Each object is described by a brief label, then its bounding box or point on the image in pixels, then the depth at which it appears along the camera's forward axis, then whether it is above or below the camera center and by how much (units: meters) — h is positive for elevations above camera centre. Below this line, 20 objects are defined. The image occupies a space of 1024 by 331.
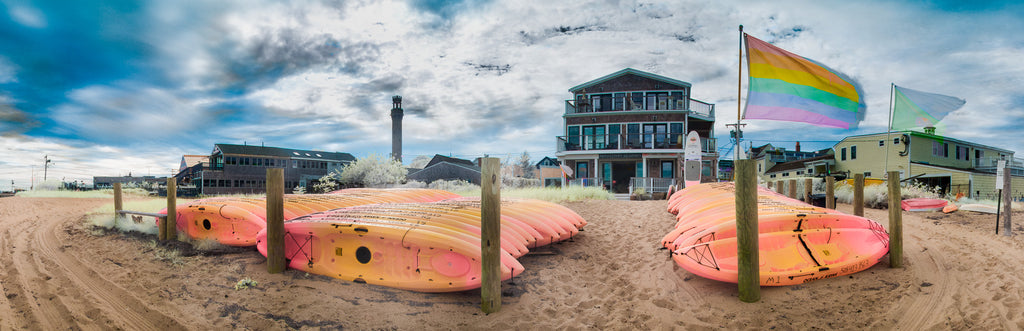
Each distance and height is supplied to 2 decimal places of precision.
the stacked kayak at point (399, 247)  4.77 -1.03
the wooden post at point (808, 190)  9.93 -0.60
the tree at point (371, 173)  27.11 -0.63
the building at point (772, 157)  35.59 +0.69
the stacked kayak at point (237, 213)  7.42 -0.95
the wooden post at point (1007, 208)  7.85 -0.80
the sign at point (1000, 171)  7.73 -0.11
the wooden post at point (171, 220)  8.34 -1.15
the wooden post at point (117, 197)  10.84 -0.90
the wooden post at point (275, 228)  5.62 -0.87
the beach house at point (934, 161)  20.91 +0.23
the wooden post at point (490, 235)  4.39 -0.75
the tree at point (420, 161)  59.61 +0.38
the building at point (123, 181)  37.56 -1.77
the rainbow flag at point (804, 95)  6.70 +1.13
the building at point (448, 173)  32.09 -0.72
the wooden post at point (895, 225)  5.46 -0.79
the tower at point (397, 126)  36.59 +3.34
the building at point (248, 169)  29.34 -0.44
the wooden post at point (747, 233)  4.43 -0.73
